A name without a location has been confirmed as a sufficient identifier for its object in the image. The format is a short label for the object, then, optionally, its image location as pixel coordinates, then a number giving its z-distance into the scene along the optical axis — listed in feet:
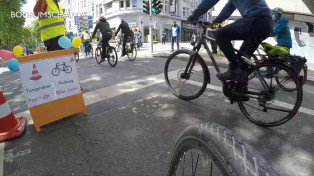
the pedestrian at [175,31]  50.34
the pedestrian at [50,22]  13.16
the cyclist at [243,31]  9.37
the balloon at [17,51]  9.46
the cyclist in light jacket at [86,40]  49.53
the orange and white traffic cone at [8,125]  9.32
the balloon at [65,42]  10.90
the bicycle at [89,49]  49.81
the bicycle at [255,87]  9.34
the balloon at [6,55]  9.36
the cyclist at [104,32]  29.19
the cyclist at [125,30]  33.94
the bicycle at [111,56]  28.89
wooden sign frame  9.92
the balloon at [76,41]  10.80
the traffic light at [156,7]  46.86
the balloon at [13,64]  9.15
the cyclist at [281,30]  17.56
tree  89.15
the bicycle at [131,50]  36.08
